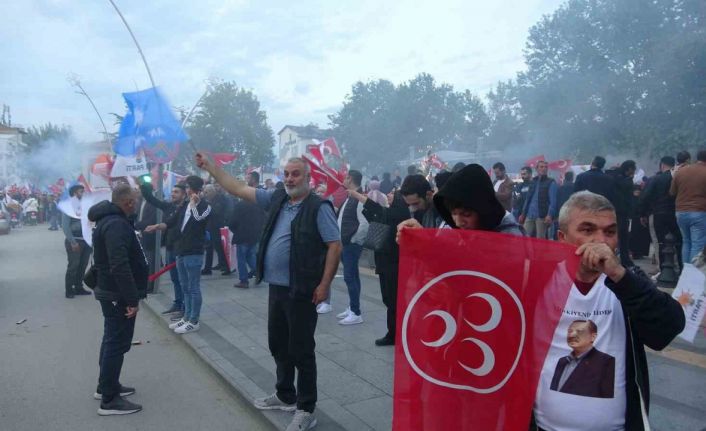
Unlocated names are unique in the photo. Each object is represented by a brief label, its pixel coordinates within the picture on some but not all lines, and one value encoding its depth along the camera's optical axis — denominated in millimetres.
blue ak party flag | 7840
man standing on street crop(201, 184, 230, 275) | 11266
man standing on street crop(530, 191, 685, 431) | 1764
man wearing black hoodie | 2229
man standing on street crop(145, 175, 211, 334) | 6832
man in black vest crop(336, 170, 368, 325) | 7176
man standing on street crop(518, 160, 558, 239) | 10492
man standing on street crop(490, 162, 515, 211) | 6919
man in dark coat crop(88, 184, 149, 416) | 4574
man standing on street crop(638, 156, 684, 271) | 8711
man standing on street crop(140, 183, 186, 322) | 7371
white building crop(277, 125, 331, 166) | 73312
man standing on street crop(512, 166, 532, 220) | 11602
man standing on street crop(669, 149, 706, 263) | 7547
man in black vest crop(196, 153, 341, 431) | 4004
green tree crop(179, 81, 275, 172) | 32125
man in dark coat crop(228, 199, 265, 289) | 9727
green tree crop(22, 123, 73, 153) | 51812
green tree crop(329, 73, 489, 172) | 57812
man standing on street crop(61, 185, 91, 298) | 9375
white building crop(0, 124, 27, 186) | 62597
